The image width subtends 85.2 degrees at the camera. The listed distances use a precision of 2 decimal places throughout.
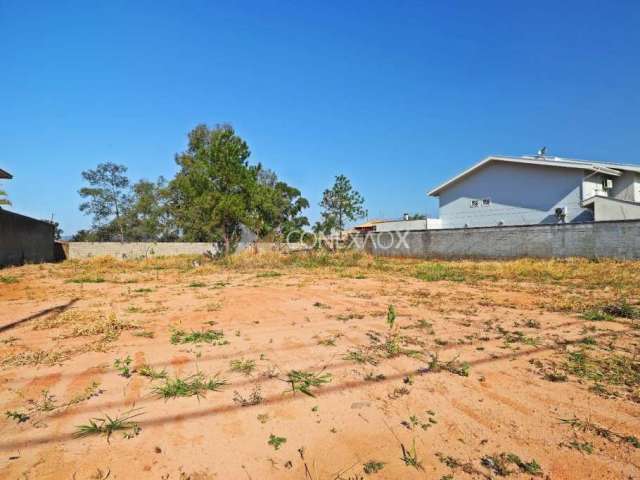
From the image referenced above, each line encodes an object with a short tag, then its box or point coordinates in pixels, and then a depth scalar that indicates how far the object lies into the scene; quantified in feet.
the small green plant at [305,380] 8.12
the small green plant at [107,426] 6.36
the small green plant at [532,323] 13.43
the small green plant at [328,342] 11.37
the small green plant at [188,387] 7.86
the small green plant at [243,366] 9.16
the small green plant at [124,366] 9.00
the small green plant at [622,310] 14.73
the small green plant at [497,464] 5.42
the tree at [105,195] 99.09
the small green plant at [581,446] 5.88
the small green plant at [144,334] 12.59
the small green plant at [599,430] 6.07
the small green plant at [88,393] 7.54
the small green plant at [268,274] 33.10
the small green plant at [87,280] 29.71
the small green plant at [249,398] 7.52
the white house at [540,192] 50.44
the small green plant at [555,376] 8.54
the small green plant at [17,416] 6.79
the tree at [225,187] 60.54
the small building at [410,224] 71.87
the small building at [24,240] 44.60
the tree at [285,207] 108.06
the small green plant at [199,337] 11.80
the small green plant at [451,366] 9.05
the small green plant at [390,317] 12.39
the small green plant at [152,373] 8.82
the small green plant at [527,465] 5.41
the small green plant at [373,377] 8.66
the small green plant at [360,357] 9.84
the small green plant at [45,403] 7.18
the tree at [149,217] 101.19
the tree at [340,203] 123.24
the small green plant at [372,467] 5.49
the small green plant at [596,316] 14.23
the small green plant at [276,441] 6.09
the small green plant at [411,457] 5.61
